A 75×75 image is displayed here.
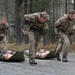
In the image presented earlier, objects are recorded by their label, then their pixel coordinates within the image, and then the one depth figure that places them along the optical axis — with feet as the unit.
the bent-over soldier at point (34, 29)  39.27
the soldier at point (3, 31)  57.16
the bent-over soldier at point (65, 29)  42.09
